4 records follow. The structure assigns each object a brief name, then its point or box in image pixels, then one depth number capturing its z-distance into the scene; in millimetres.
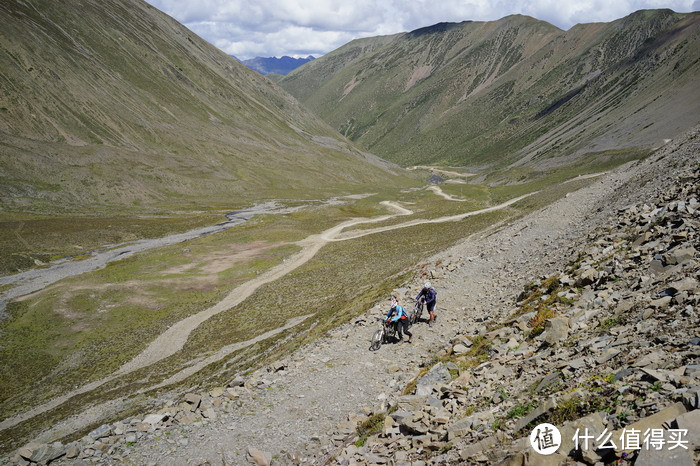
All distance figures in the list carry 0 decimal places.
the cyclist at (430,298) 25578
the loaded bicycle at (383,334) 24641
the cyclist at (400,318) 24375
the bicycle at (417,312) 26344
